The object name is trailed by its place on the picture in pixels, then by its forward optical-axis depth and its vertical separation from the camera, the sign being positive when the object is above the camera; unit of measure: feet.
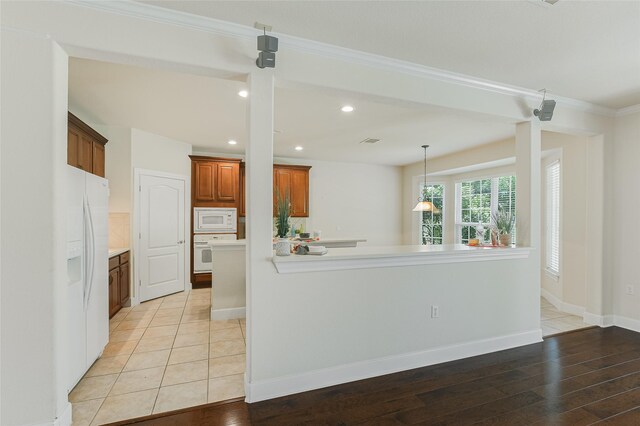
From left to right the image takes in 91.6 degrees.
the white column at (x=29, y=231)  5.95 -0.34
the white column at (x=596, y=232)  12.70 -0.74
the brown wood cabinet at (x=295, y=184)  21.49 +2.07
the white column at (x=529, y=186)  10.93 +0.98
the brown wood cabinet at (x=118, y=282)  12.96 -3.07
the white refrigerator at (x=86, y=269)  7.50 -1.52
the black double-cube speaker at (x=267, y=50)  6.97 +3.71
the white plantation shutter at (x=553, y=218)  15.58 -0.21
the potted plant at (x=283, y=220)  9.76 -0.20
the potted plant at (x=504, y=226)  11.14 -0.45
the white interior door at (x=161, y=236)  16.17 -1.23
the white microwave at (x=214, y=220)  18.93 -0.39
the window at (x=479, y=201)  19.35 +0.86
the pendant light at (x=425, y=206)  19.12 +0.49
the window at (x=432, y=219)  24.71 -0.41
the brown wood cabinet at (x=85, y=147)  10.97 +2.66
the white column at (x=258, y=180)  7.48 +0.82
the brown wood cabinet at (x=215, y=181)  18.93 +2.02
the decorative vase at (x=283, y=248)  8.00 -0.88
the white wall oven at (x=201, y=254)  18.88 -2.47
